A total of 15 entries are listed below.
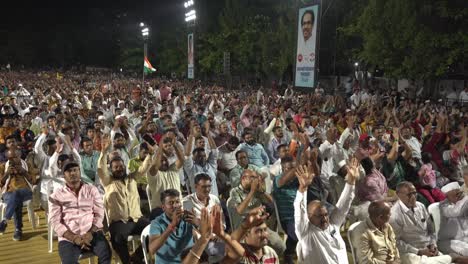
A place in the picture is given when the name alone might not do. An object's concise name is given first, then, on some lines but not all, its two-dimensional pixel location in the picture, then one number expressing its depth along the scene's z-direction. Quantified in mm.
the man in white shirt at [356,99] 16433
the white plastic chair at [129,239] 4824
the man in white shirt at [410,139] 7886
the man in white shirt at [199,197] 4566
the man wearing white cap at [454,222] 4741
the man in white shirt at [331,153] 6949
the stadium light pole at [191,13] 25892
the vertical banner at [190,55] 25891
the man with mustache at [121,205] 4762
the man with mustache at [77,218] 4293
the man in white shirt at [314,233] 3846
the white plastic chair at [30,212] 6211
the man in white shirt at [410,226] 4547
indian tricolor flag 21248
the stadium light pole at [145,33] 28078
